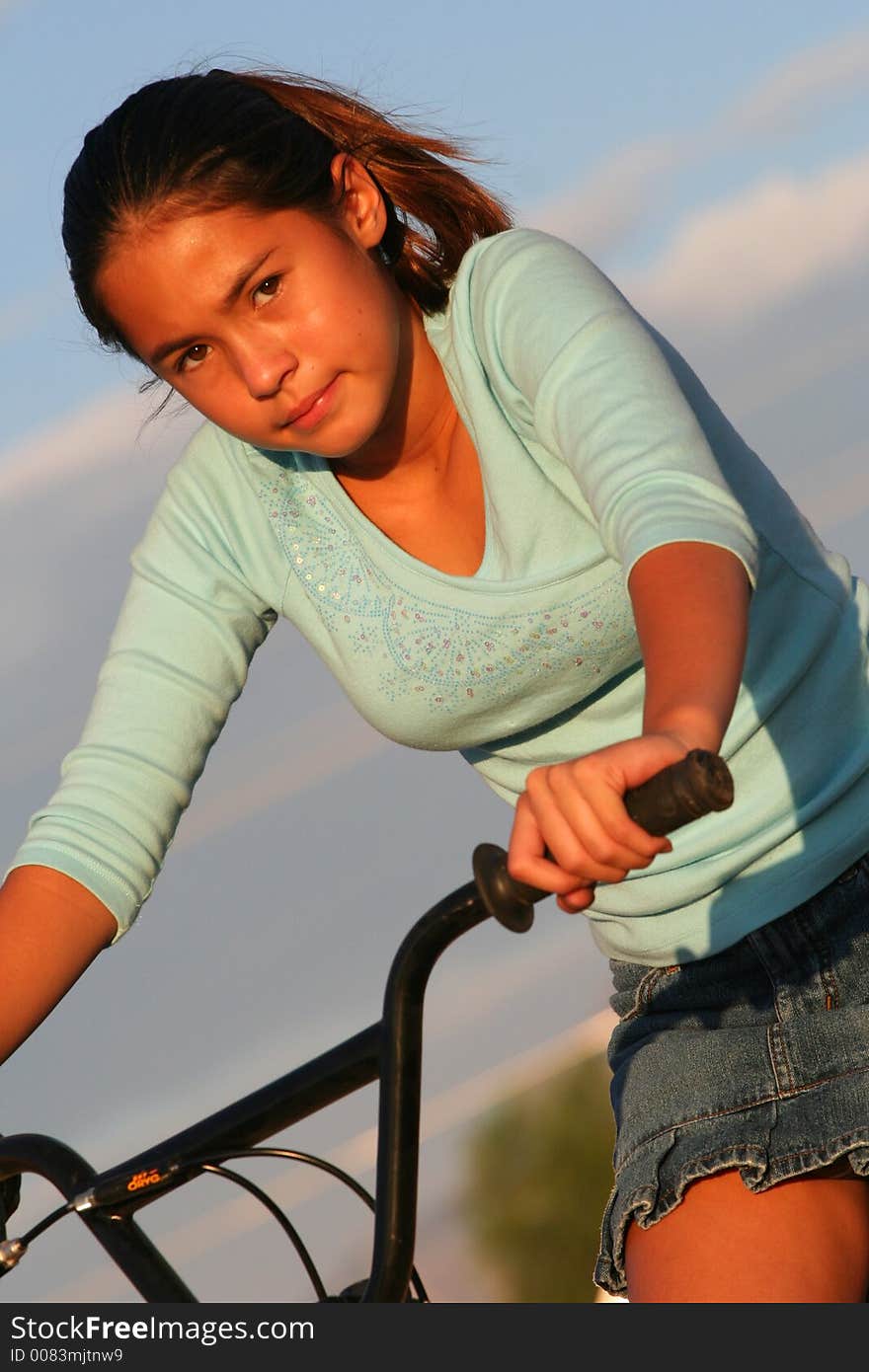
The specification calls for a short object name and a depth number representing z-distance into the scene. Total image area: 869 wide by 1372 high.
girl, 3.28
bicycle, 3.06
